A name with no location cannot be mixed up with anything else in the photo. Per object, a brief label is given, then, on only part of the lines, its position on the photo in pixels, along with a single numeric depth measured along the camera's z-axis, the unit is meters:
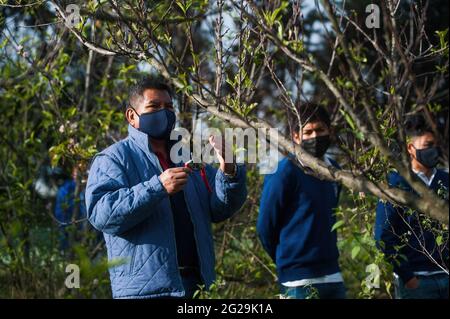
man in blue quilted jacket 8.34
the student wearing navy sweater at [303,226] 10.57
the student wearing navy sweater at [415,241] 10.56
